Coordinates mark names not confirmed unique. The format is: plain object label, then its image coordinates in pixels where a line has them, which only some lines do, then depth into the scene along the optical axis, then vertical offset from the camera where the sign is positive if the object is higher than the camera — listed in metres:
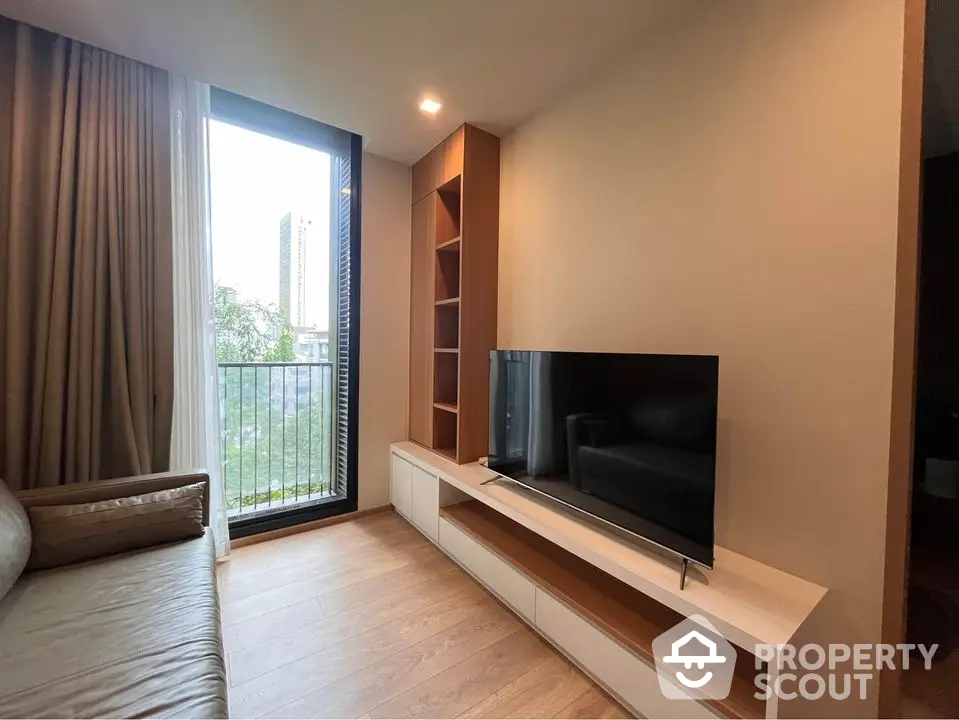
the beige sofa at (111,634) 0.92 -0.81
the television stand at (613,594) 1.12 -0.94
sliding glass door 2.46 +0.28
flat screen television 1.29 -0.33
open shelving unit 2.46 +0.42
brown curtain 1.72 +0.38
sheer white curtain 2.10 +0.36
